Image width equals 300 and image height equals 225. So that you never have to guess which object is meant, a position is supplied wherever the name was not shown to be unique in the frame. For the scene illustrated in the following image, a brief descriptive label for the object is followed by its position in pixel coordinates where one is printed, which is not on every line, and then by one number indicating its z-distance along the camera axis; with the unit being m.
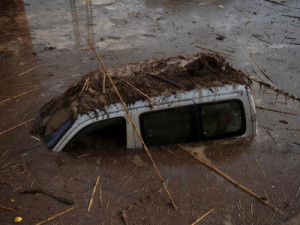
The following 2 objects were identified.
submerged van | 4.60
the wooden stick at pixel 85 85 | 4.95
